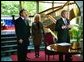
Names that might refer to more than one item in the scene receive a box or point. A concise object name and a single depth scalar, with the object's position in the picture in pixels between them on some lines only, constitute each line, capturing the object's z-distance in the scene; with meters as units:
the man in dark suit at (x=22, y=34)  4.02
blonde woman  5.16
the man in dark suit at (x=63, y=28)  4.09
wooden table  3.29
